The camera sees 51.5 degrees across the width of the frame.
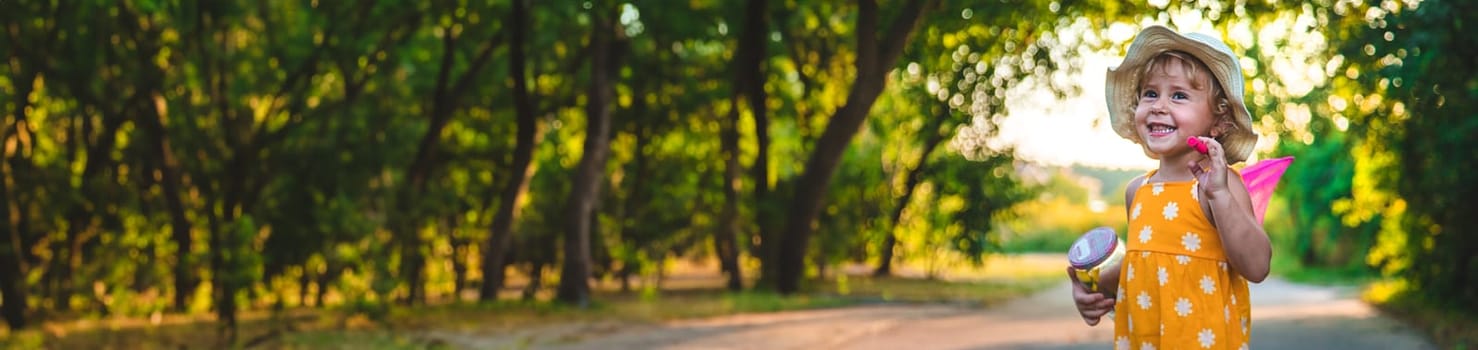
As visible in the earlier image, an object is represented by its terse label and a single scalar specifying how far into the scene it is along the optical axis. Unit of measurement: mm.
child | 4031
